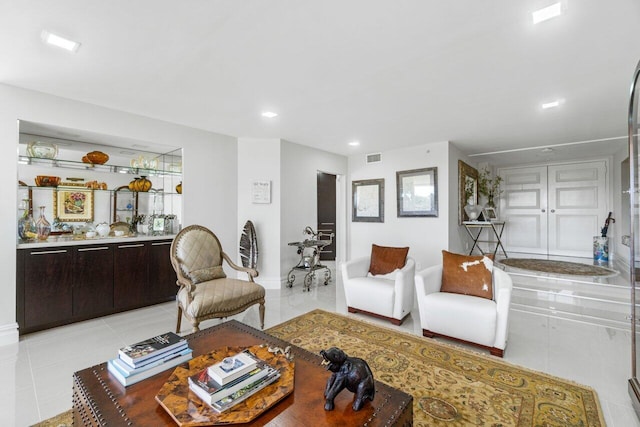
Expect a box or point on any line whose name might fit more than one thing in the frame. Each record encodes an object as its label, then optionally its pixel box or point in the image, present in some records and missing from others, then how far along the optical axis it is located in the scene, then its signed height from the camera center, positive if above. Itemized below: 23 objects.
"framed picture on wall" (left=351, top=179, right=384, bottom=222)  5.69 +0.31
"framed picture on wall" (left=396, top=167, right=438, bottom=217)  4.97 +0.42
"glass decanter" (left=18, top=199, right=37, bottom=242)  3.00 -0.10
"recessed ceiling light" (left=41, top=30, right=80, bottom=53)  1.97 +1.22
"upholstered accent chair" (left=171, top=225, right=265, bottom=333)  2.58 -0.68
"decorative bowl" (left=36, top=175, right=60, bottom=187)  3.22 +0.40
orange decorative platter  1.10 -0.76
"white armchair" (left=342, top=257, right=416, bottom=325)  3.05 -0.83
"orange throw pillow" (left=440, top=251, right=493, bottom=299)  2.71 -0.58
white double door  6.20 +0.19
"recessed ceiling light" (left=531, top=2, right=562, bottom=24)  1.68 +1.20
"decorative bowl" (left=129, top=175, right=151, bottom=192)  3.99 +0.44
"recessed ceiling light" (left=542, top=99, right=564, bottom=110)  3.12 +1.22
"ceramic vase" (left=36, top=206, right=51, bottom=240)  3.13 -0.13
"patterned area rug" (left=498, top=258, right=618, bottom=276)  4.52 -0.89
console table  5.27 -0.29
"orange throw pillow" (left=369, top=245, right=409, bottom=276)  3.47 -0.54
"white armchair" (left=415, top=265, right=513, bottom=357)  2.38 -0.85
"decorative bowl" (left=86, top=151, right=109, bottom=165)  3.65 +0.75
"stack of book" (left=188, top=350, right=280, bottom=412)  1.19 -0.72
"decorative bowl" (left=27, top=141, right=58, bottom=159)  3.18 +0.75
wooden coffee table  1.11 -0.78
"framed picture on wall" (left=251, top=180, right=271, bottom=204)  4.59 +0.39
